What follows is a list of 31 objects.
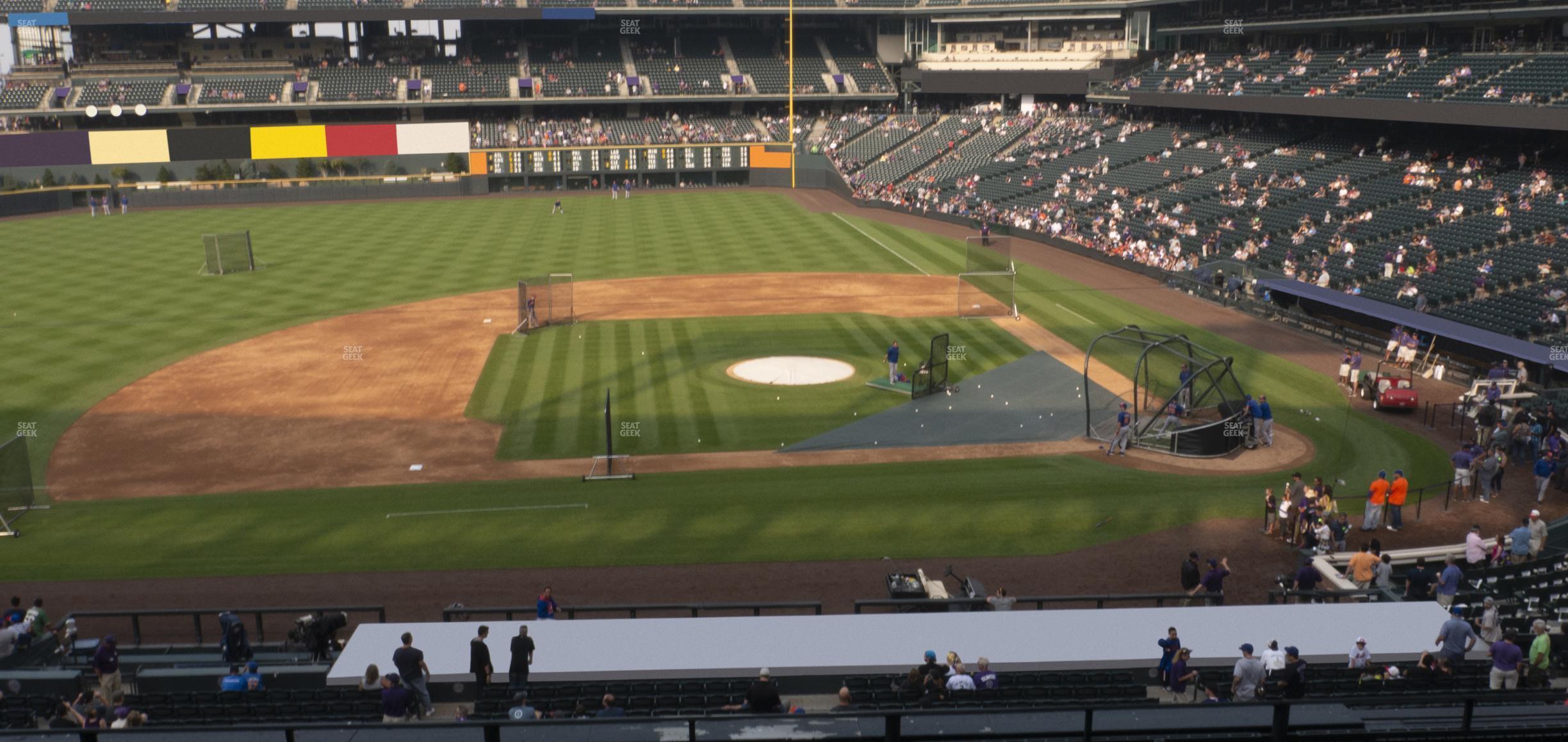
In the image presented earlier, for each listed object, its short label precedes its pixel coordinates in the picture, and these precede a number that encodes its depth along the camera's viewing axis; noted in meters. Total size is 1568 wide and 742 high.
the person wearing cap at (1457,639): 15.19
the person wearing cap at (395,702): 13.38
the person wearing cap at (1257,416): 28.30
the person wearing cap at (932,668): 13.88
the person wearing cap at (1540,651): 14.90
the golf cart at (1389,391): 30.86
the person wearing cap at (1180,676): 14.67
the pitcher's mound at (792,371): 34.41
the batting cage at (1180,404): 27.92
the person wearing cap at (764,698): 12.64
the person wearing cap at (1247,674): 14.09
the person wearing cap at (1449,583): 18.28
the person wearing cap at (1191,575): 19.69
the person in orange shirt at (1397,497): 22.73
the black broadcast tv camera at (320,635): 17.03
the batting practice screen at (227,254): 51.94
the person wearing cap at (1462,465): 24.59
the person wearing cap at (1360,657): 14.96
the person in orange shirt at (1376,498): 22.61
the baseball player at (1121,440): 28.09
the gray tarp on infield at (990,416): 29.05
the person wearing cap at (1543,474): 24.32
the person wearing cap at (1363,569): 19.31
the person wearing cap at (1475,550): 20.03
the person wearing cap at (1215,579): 19.31
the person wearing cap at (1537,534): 20.36
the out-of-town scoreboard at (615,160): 87.38
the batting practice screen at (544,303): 40.56
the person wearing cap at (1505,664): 14.34
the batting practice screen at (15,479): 24.08
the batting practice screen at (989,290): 43.50
